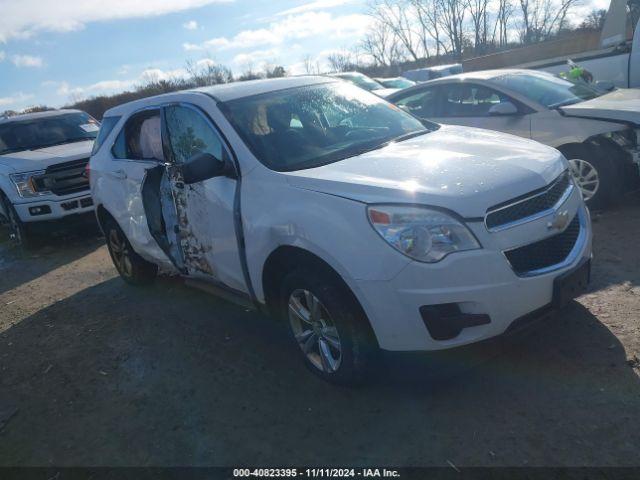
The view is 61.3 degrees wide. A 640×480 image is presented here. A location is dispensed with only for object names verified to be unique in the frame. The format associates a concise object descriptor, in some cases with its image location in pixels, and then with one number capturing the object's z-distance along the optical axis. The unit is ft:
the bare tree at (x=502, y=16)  147.33
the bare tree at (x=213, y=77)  117.00
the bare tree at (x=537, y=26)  141.95
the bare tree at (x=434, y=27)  148.25
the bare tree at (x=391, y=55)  161.70
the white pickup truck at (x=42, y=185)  26.63
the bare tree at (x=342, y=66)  169.17
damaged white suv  9.01
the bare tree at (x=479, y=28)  145.79
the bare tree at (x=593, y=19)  127.38
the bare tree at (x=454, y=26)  145.28
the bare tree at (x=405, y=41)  158.10
